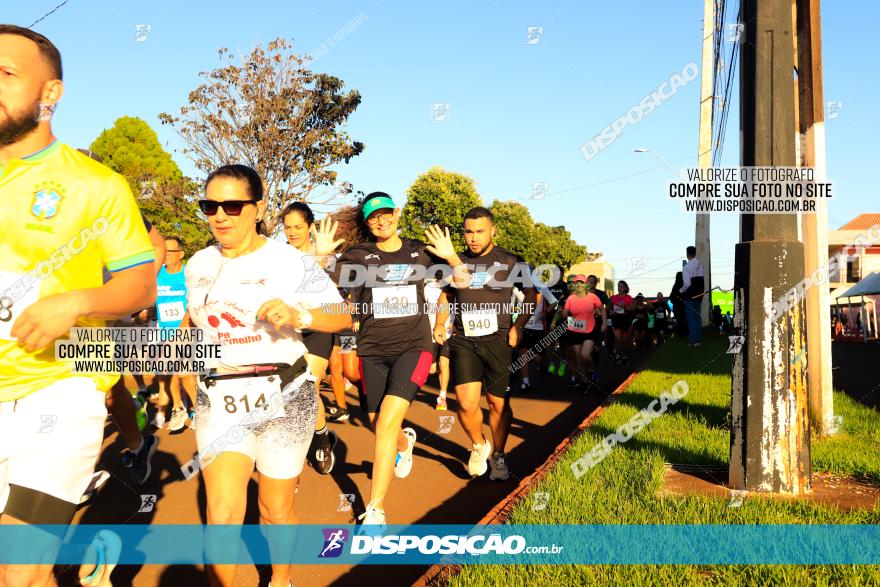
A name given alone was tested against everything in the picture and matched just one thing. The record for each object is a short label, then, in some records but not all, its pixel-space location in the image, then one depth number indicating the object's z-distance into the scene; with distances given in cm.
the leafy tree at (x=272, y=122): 2673
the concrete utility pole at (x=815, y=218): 771
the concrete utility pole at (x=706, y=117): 2767
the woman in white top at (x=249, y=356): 360
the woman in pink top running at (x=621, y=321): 1948
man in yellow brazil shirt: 269
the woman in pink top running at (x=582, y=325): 1347
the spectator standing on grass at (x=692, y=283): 1922
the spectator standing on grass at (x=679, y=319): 2666
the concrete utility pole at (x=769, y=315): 512
